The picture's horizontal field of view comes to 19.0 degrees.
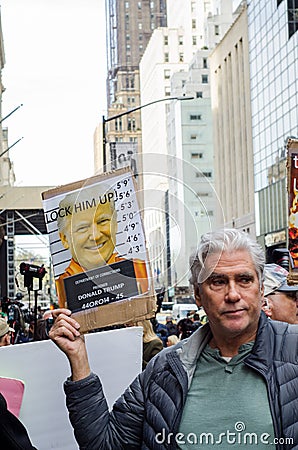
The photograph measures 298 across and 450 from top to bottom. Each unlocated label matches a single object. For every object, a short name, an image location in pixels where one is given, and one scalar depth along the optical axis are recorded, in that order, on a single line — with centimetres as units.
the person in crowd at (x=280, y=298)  462
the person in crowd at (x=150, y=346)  610
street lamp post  1916
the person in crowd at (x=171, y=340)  1022
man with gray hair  286
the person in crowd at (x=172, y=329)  1589
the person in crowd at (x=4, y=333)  524
